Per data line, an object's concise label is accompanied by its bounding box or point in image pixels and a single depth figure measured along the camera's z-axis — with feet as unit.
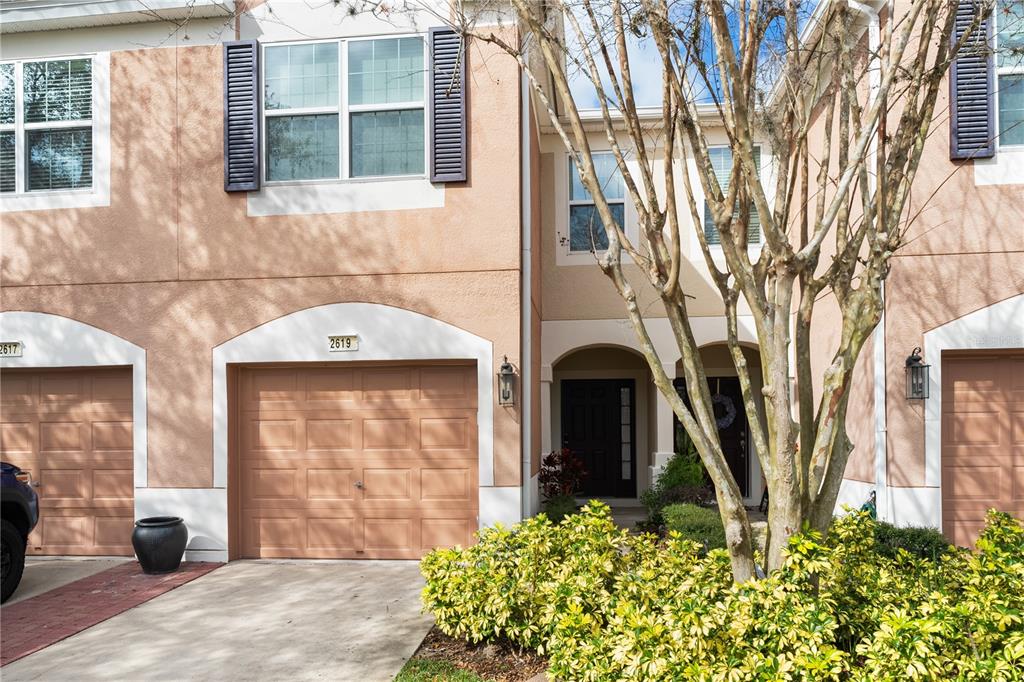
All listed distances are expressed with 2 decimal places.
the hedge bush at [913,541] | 21.33
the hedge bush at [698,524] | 23.72
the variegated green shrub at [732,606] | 12.57
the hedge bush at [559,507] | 31.68
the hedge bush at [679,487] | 34.40
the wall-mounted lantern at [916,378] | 25.30
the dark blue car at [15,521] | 23.81
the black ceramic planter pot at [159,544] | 26.63
